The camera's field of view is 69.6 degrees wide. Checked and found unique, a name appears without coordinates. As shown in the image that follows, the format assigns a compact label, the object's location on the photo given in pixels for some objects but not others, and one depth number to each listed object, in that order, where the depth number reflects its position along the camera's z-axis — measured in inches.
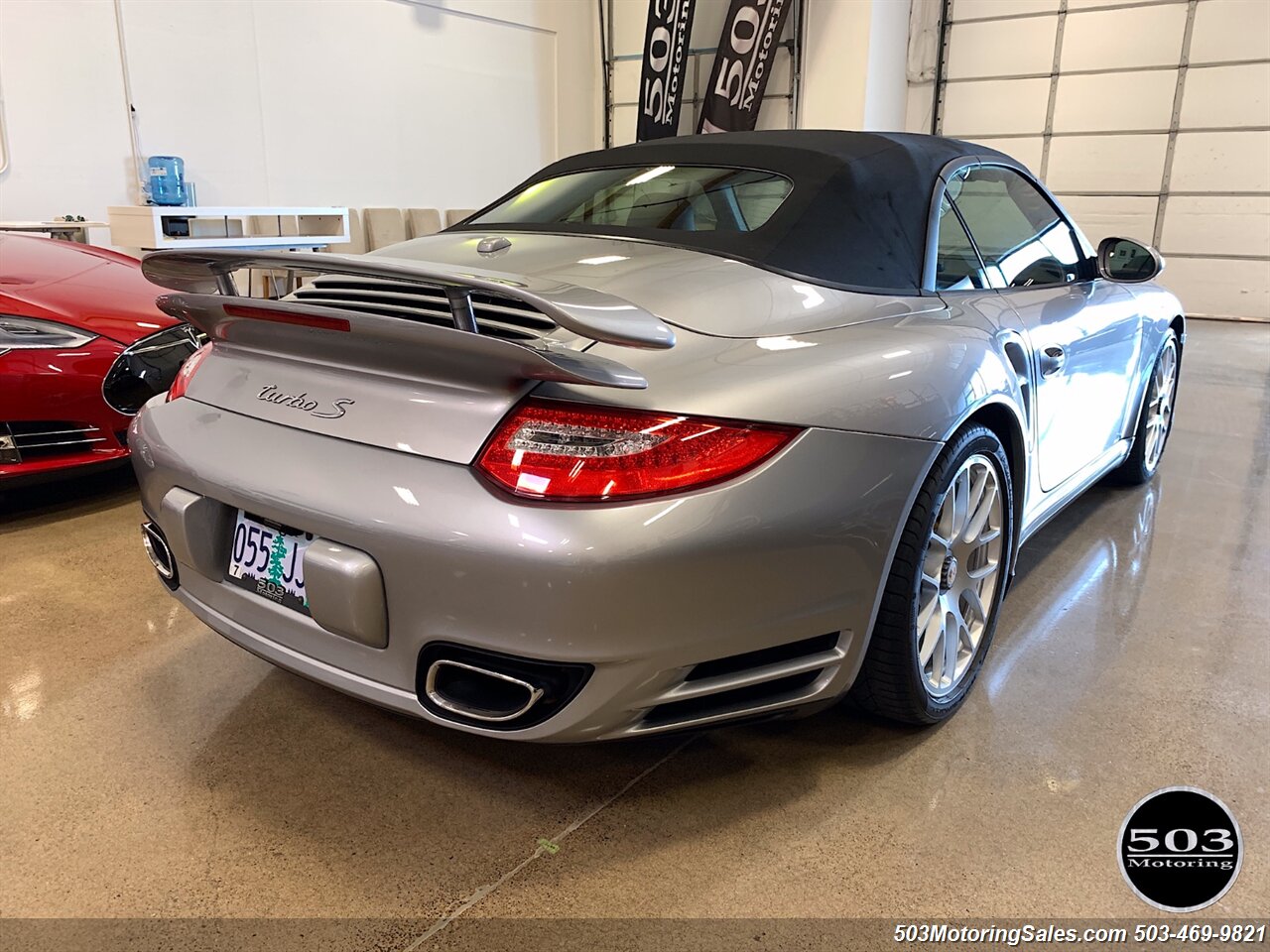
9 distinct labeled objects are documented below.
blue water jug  285.9
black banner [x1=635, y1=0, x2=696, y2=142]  421.7
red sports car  107.0
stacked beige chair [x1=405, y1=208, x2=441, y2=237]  371.9
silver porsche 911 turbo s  47.5
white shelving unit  255.9
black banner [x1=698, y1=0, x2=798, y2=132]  404.8
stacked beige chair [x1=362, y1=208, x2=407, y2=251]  358.0
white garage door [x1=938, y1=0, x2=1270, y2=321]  370.9
